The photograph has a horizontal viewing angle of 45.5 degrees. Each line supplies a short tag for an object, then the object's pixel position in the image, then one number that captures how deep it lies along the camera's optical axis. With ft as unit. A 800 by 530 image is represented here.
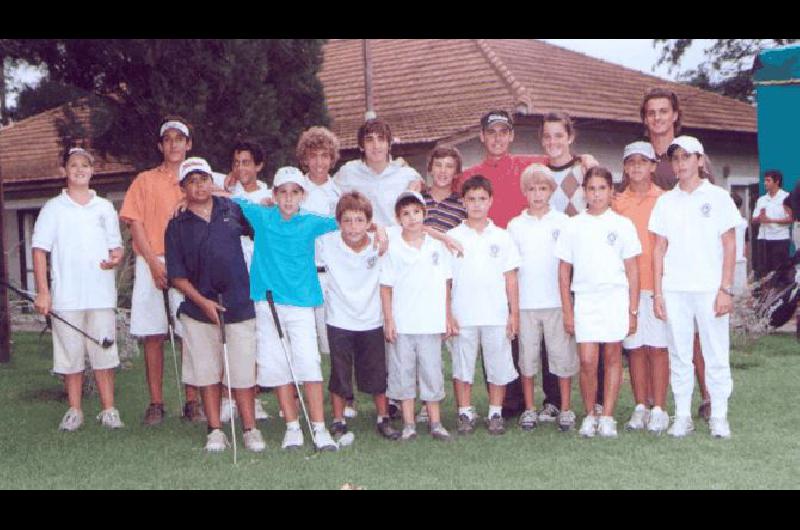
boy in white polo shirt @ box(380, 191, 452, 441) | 18.79
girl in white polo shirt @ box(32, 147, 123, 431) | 20.21
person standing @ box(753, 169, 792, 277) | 39.83
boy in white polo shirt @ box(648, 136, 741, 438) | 18.10
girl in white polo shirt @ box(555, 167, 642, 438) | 18.42
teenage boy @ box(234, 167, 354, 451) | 18.42
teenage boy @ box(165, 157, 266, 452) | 18.07
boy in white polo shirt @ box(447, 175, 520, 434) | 19.04
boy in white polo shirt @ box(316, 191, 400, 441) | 18.94
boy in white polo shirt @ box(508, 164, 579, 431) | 19.29
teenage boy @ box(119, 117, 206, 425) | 20.42
